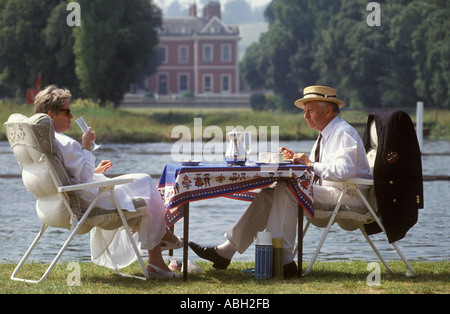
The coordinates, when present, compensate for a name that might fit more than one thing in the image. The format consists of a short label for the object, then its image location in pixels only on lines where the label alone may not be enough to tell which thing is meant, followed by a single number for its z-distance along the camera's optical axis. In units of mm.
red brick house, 101062
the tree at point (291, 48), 80438
